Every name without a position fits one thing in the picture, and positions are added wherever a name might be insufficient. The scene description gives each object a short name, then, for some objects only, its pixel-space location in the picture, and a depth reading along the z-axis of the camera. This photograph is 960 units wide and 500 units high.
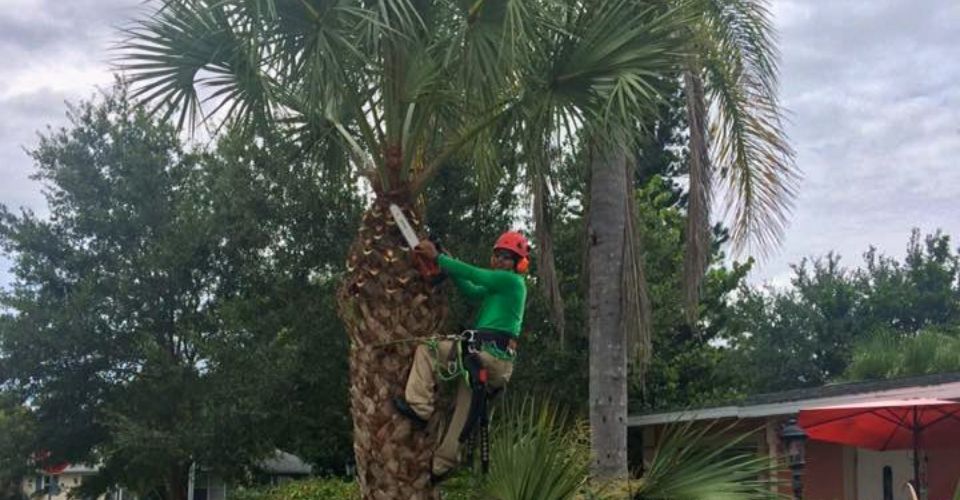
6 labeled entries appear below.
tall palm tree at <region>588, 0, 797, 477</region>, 10.58
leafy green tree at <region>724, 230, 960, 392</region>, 32.09
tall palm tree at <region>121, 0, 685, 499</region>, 7.63
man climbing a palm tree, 7.45
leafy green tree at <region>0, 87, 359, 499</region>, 17.92
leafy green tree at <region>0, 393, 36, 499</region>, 19.59
